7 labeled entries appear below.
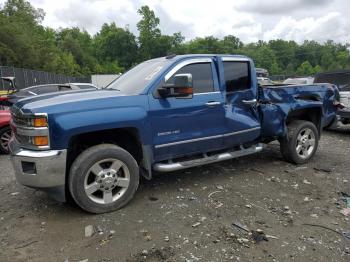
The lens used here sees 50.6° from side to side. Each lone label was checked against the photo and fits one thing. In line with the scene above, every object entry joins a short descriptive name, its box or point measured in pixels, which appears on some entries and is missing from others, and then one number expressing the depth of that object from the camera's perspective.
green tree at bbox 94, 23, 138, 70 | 83.69
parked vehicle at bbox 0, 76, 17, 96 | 12.24
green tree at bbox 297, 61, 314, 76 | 96.59
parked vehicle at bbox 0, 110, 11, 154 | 7.98
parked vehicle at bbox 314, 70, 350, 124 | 9.94
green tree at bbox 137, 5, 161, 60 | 77.00
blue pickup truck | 4.26
